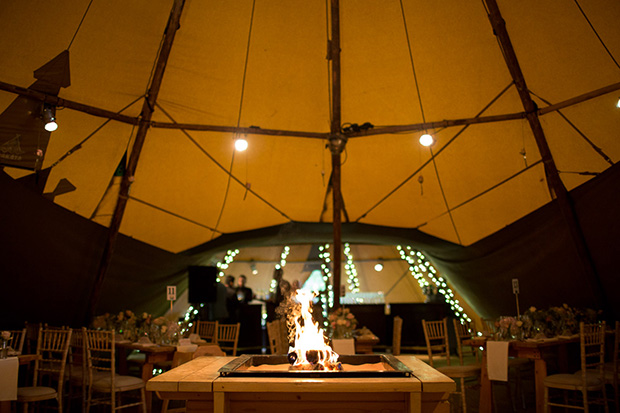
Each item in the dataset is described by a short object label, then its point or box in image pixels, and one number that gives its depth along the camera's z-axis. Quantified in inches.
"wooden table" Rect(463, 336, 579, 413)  178.3
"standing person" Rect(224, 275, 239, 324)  354.9
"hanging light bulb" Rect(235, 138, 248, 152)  240.7
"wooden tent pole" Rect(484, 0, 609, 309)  222.5
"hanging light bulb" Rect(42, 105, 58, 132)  203.8
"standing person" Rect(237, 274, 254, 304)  378.0
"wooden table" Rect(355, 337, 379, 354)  246.8
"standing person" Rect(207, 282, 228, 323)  337.4
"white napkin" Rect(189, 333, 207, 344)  238.4
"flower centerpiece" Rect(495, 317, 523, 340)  200.4
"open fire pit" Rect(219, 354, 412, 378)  95.5
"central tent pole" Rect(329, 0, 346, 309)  219.3
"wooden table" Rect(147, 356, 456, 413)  89.8
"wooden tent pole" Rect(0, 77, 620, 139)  200.8
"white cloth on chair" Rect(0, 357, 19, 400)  147.8
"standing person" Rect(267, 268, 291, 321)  359.2
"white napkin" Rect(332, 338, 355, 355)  222.8
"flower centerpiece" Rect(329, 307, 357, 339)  240.5
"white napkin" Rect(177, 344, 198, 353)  197.6
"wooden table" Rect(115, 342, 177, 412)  194.2
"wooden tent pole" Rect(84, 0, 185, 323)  208.5
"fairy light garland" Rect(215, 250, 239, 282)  384.8
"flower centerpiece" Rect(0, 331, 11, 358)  159.3
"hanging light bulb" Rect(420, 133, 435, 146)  234.5
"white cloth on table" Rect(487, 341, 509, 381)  183.0
